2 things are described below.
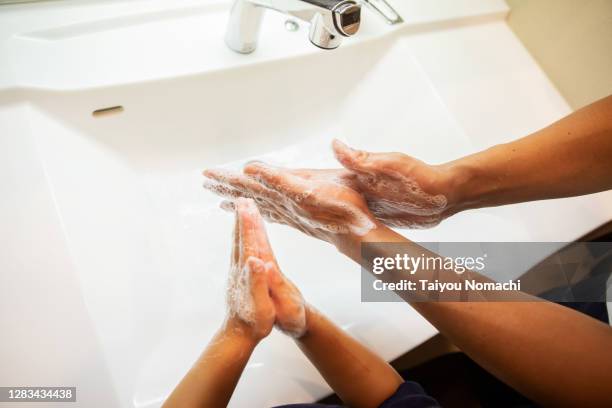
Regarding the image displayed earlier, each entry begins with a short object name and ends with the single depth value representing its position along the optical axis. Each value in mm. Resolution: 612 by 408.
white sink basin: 479
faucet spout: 476
